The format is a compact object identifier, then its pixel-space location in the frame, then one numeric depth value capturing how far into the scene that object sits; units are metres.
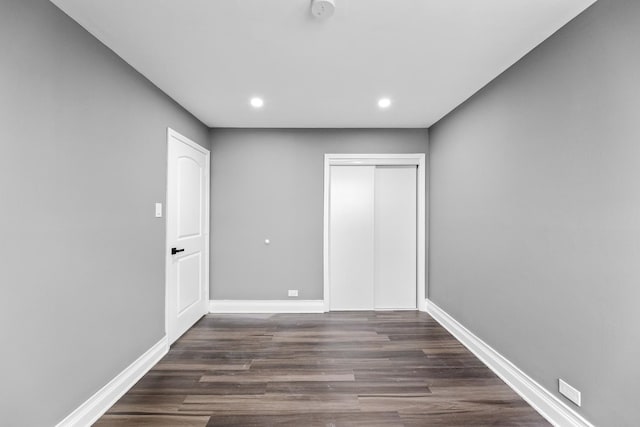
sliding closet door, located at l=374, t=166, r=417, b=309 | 4.20
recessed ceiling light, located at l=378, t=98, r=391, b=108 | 3.06
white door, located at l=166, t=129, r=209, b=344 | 3.07
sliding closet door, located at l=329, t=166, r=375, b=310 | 4.16
